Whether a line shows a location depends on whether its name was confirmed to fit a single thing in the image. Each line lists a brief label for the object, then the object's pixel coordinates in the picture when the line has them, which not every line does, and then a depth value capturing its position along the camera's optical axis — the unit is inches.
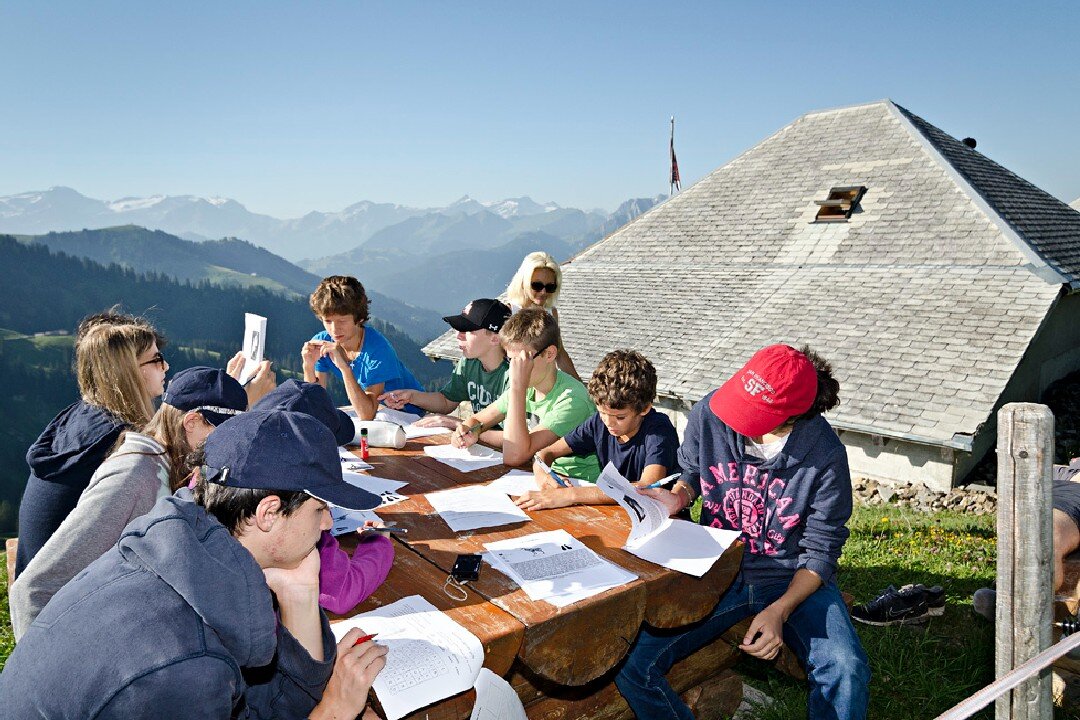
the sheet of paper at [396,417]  210.4
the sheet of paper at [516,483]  150.0
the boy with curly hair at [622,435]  142.6
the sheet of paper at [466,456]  170.7
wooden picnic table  97.0
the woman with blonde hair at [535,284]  249.4
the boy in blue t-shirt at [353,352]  209.0
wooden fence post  101.2
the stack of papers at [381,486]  145.6
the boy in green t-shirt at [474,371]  209.0
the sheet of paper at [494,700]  86.7
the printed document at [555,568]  105.5
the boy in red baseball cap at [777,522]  120.0
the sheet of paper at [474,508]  132.3
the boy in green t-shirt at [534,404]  169.6
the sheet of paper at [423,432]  198.2
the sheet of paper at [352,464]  165.3
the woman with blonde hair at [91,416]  129.4
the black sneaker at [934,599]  186.3
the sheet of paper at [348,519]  124.8
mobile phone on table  108.0
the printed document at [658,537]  118.7
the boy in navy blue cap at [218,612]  57.9
